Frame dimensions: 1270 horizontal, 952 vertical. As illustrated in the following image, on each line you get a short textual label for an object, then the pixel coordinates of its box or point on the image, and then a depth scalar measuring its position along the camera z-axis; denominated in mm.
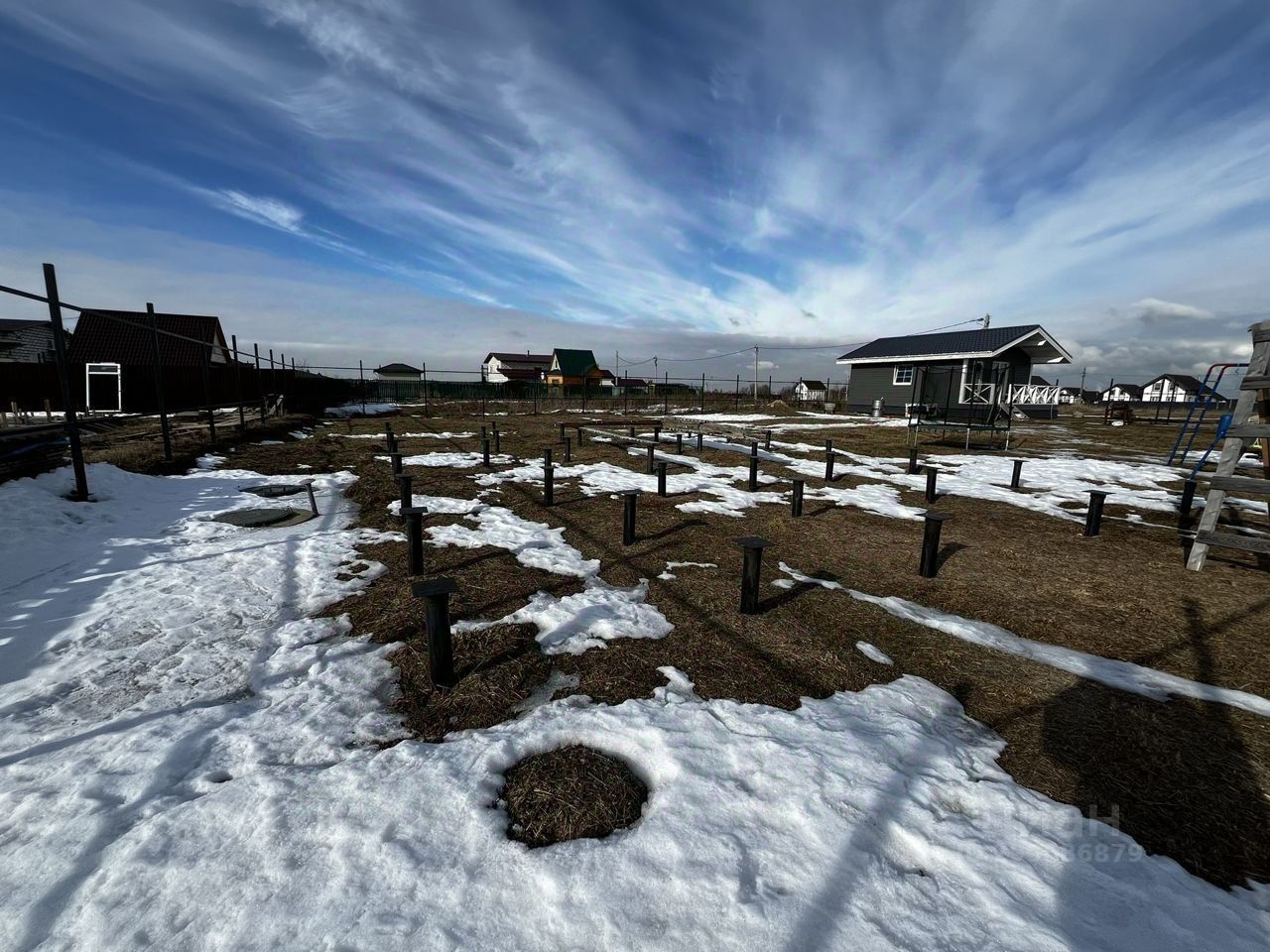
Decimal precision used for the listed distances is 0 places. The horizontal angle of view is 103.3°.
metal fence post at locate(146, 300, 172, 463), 8633
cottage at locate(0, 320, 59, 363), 33000
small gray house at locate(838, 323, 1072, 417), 23406
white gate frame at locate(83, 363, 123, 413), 19234
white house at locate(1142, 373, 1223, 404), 67750
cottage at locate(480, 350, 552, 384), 66375
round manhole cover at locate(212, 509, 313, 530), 6090
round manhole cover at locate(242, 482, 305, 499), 7598
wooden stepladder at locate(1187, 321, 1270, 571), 4906
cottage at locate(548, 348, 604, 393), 58812
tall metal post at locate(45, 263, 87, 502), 5824
